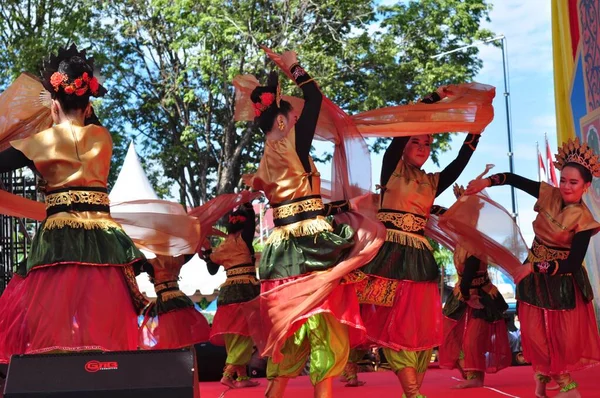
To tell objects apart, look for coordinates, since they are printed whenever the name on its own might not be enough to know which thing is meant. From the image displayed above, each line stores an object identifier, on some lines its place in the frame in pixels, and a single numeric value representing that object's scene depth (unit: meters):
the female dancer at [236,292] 7.75
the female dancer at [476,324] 6.97
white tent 12.14
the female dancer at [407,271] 5.20
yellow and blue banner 8.23
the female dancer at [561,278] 5.57
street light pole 14.50
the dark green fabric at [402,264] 5.34
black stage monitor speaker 3.21
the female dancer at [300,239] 4.66
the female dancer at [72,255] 4.20
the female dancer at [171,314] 7.86
